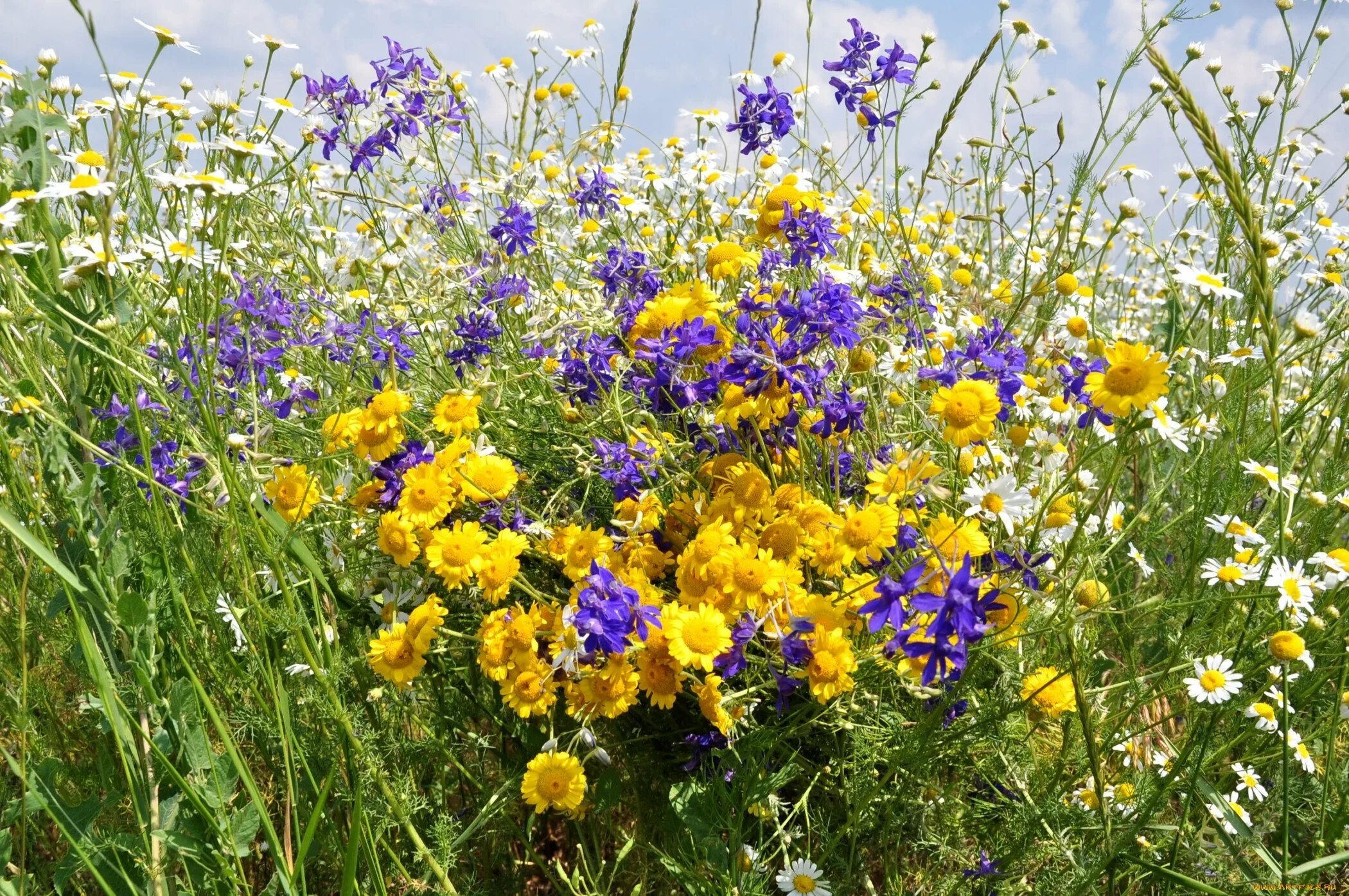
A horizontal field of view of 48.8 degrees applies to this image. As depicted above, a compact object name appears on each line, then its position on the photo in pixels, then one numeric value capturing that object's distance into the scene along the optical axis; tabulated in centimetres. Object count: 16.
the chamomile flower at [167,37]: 83
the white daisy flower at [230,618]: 71
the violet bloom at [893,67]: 101
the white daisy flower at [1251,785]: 83
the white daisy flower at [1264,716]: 76
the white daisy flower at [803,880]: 76
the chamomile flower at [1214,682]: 74
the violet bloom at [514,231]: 101
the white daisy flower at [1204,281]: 81
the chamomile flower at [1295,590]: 76
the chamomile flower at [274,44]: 102
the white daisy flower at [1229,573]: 82
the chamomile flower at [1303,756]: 79
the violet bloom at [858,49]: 102
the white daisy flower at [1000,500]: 71
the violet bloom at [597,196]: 106
